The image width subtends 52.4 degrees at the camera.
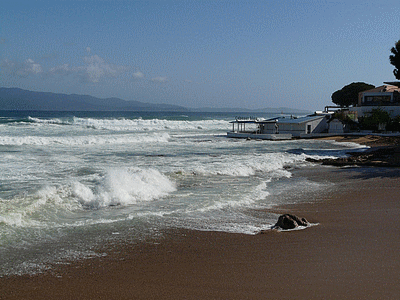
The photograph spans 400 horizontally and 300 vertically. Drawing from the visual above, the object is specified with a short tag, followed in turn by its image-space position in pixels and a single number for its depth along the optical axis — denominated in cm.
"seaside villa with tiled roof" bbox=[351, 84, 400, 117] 4712
